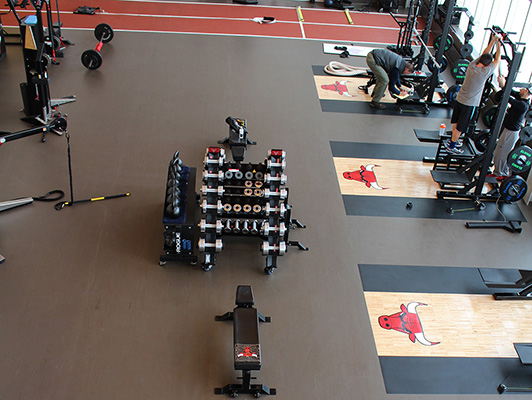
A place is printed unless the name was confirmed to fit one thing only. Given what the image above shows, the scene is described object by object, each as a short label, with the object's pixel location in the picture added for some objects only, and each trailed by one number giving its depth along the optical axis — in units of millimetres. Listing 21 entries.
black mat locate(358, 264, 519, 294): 6715
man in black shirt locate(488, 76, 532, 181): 7934
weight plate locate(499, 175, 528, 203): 7809
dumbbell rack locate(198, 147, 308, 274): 6695
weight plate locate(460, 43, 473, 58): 10938
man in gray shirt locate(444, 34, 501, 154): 8141
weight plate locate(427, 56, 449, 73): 10703
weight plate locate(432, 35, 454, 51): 11948
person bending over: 10219
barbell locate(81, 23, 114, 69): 10805
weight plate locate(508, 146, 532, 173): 7793
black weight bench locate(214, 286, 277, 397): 5199
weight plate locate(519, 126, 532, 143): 7777
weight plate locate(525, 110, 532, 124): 8118
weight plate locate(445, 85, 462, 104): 10242
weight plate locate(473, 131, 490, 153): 8928
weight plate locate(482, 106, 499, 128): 9082
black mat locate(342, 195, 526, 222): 7930
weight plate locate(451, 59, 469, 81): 10492
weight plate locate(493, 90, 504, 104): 8696
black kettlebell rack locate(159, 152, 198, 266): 6648
